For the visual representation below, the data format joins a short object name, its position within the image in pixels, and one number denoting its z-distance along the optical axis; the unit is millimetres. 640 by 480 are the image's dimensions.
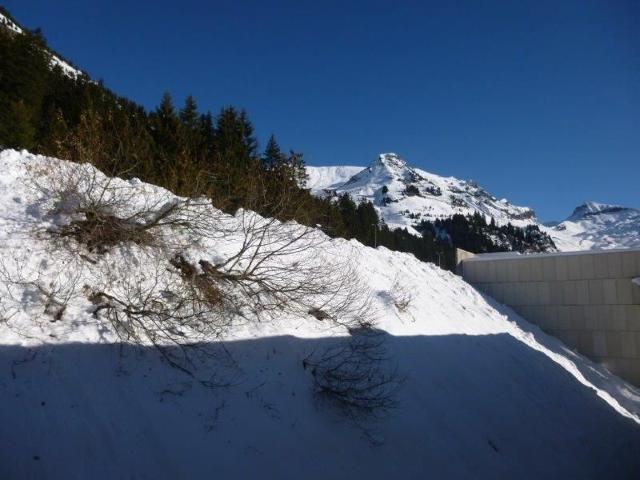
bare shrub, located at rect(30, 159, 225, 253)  5887
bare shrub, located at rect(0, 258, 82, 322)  4664
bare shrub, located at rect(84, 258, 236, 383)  5102
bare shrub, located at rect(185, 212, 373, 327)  6727
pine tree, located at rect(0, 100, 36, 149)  16406
